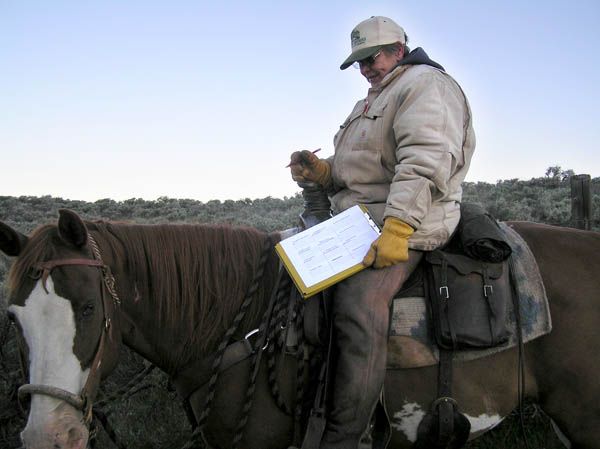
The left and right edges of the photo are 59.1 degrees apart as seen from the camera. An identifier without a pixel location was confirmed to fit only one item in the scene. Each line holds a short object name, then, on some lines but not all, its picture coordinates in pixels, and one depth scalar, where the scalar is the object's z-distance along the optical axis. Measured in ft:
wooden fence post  19.42
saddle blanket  9.30
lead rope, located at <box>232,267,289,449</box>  8.95
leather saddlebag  9.19
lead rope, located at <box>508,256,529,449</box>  9.53
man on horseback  8.71
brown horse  8.36
